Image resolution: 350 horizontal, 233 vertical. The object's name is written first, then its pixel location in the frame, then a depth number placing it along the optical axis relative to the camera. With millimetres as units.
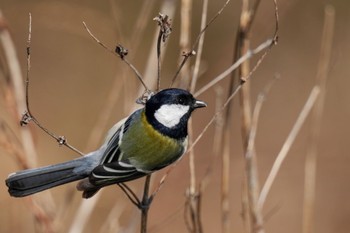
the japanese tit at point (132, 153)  4074
